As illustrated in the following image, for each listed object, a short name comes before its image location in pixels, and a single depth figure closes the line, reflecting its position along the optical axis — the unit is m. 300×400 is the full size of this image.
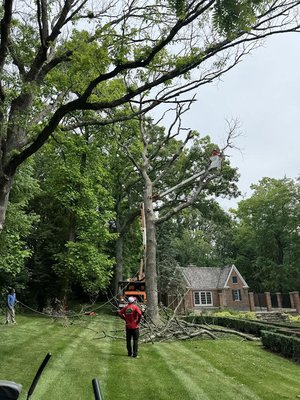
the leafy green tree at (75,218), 22.98
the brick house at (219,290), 44.69
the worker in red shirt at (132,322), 9.27
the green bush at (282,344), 10.42
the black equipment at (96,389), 1.77
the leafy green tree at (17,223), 16.80
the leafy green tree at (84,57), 7.21
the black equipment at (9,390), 2.37
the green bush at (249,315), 25.07
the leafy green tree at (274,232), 43.44
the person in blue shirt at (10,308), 15.44
